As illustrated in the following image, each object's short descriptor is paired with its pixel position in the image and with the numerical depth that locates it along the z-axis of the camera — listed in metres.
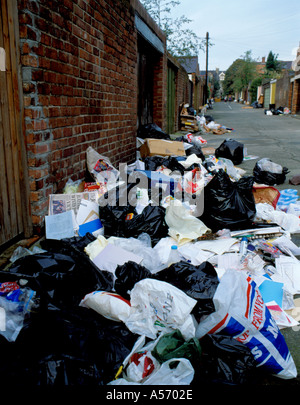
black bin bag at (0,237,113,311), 2.10
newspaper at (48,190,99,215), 3.07
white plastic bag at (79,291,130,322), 1.99
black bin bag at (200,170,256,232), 3.41
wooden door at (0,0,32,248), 2.46
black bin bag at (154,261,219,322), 2.01
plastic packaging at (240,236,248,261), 2.83
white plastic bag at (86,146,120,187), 3.83
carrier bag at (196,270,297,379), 1.76
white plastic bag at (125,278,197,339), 1.86
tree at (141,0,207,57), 13.94
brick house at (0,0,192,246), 2.56
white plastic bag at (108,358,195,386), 1.58
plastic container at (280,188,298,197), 4.55
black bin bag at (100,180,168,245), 3.19
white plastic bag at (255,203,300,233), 3.61
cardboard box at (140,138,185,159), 5.87
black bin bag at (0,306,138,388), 1.48
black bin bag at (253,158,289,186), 5.46
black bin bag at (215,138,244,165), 7.28
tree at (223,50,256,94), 69.62
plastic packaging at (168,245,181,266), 2.72
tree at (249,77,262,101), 52.19
